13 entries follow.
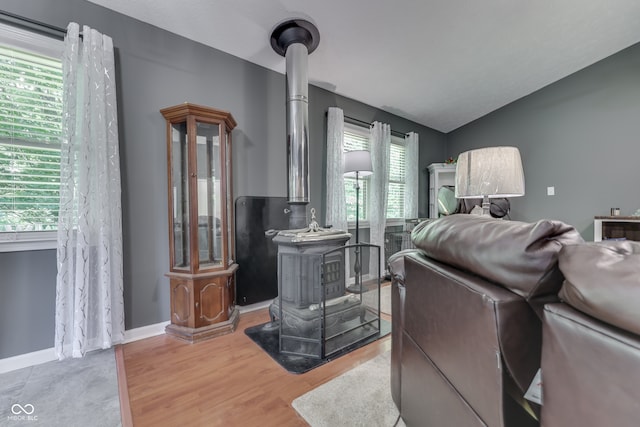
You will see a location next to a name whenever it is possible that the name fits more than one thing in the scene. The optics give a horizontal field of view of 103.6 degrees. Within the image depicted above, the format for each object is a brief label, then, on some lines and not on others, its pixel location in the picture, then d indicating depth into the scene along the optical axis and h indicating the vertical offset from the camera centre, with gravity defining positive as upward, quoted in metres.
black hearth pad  1.70 -1.06
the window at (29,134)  1.68 +0.53
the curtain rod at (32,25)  1.64 +1.26
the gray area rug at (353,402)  1.25 -1.06
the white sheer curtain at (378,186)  3.61 +0.31
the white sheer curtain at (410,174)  4.12 +0.54
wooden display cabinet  2.05 -0.11
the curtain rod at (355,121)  3.40 +1.20
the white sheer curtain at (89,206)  1.72 +0.03
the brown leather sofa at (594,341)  0.34 -0.21
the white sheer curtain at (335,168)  3.17 +0.50
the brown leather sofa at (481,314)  0.56 -0.29
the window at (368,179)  3.59 +0.42
